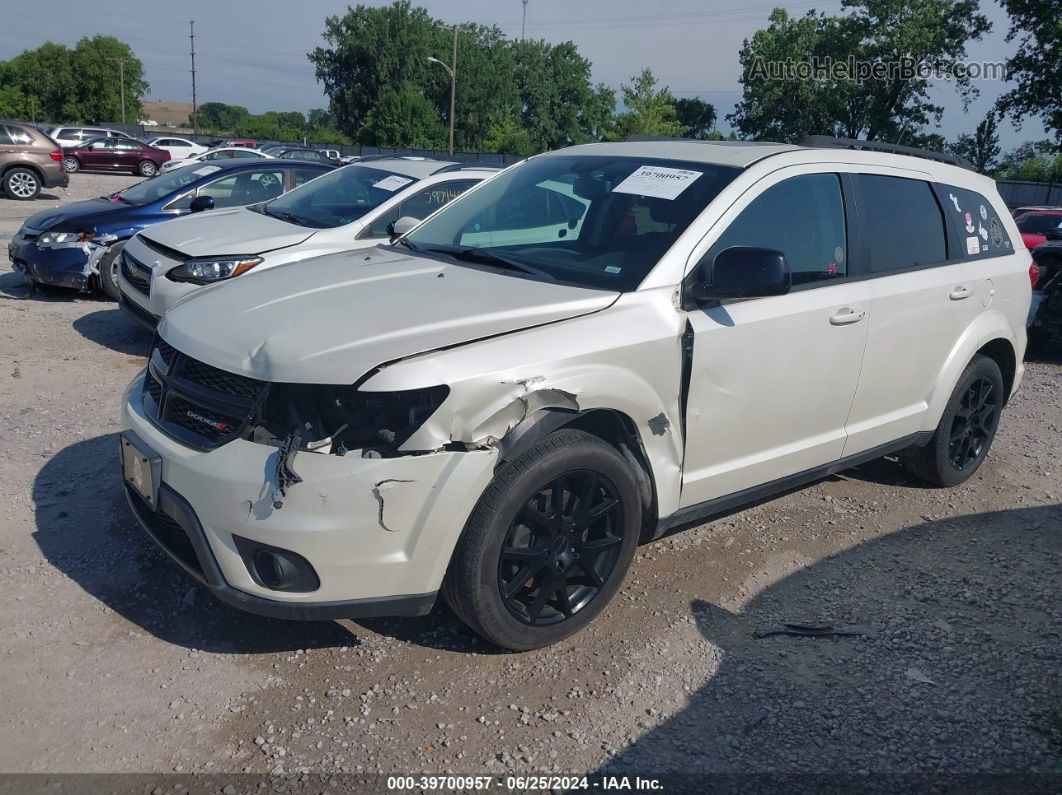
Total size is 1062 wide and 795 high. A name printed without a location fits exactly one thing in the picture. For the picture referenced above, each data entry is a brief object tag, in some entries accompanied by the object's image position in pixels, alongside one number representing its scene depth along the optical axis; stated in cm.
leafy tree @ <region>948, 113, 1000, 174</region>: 4504
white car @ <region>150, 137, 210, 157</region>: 3766
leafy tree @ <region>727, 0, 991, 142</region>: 5262
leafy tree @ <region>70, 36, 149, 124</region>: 8606
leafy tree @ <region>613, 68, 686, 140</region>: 4925
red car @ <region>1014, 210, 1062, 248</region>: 1553
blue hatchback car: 851
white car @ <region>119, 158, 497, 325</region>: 662
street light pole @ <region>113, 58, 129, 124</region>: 8419
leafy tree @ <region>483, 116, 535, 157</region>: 6550
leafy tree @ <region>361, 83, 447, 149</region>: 7112
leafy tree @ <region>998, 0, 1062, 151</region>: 3884
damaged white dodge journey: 289
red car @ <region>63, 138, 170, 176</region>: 3194
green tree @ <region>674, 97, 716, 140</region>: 9988
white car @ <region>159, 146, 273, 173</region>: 3023
